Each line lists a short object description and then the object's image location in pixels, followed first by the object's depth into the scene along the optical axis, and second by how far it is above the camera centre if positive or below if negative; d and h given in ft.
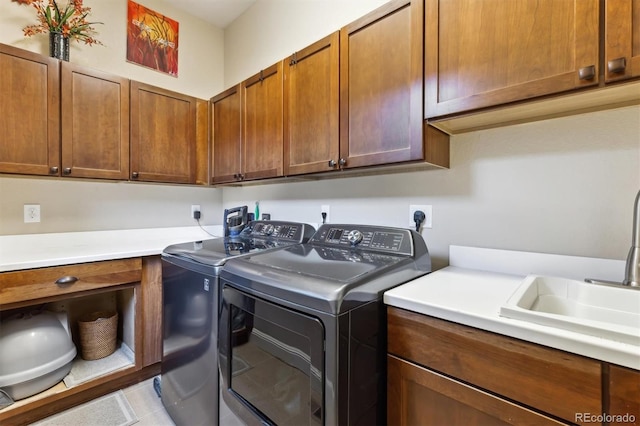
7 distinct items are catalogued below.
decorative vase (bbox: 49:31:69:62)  6.07 +3.54
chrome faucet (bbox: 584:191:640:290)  2.91 -0.50
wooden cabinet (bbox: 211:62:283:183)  5.99 +1.93
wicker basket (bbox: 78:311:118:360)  6.15 -2.78
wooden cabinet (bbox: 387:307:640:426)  2.03 -1.42
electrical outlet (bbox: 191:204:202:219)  9.00 +0.04
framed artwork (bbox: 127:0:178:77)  7.59 +4.79
